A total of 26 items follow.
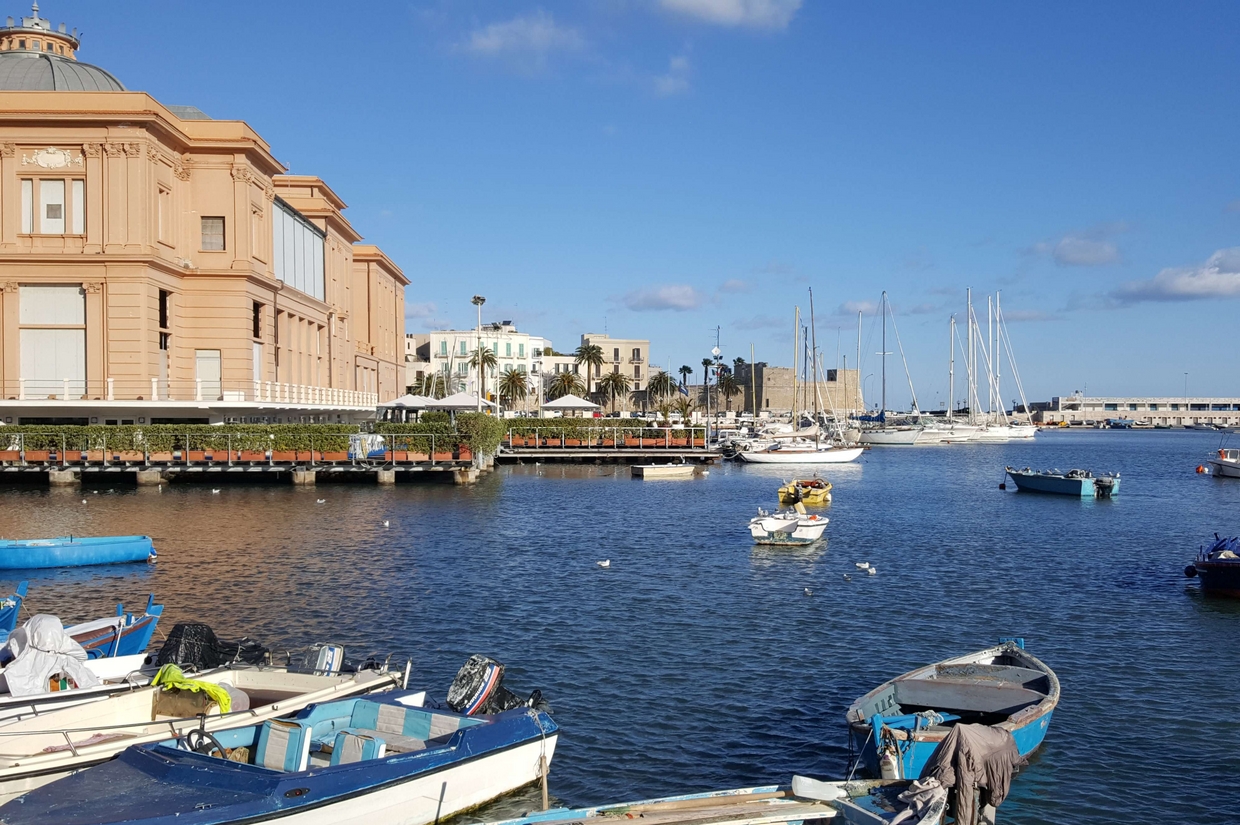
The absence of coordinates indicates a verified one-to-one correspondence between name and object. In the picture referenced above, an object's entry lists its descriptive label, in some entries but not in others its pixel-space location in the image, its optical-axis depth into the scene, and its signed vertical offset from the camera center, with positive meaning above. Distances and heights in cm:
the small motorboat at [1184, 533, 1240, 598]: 2691 -369
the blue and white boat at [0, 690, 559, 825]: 1045 -365
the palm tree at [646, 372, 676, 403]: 15012 +652
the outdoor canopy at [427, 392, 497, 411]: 7119 +211
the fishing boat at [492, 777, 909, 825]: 1120 -412
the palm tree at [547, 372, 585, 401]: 13275 +593
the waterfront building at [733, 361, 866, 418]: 18500 +657
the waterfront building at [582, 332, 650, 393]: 16200 +1170
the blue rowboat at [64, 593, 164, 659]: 1809 -345
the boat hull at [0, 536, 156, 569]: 2984 -325
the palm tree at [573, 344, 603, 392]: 14500 +1053
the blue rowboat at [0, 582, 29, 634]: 1988 -336
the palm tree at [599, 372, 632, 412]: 14188 +635
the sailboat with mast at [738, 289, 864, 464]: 8000 -177
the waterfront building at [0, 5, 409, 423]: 5416 +973
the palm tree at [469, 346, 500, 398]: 12962 +917
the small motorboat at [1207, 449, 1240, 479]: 7538 -295
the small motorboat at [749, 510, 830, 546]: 3600 -338
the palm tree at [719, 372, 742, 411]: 17788 +754
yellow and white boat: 4756 -287
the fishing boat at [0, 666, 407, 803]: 1189 -355
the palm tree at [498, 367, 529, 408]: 13212 +582
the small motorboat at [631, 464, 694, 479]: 6725 -253
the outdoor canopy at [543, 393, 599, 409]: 8556 +234
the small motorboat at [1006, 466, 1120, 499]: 5794 -317
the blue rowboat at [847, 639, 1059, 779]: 1345 -399
